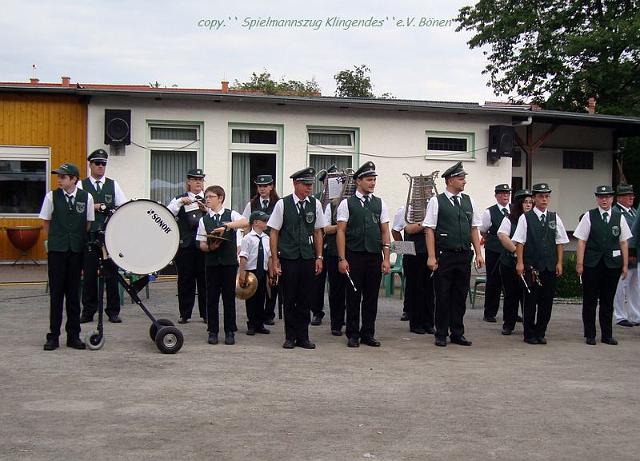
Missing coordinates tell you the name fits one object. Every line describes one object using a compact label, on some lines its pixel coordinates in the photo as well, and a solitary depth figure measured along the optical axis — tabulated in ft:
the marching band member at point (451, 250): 34.73
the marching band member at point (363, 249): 33.99
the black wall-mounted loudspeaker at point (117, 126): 56.24
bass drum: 30.66
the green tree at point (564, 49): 99.91
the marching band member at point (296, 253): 33.09
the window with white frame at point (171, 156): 59.11
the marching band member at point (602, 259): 36.27
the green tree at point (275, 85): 177.51
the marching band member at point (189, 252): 38.91
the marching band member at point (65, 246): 31.37
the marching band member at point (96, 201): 37.76
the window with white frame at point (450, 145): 64.13
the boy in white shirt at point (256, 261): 36.70
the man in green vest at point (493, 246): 42.34
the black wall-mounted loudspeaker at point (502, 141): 63.46
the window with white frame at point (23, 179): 57.41
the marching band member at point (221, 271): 33.81
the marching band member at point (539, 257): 35.73
